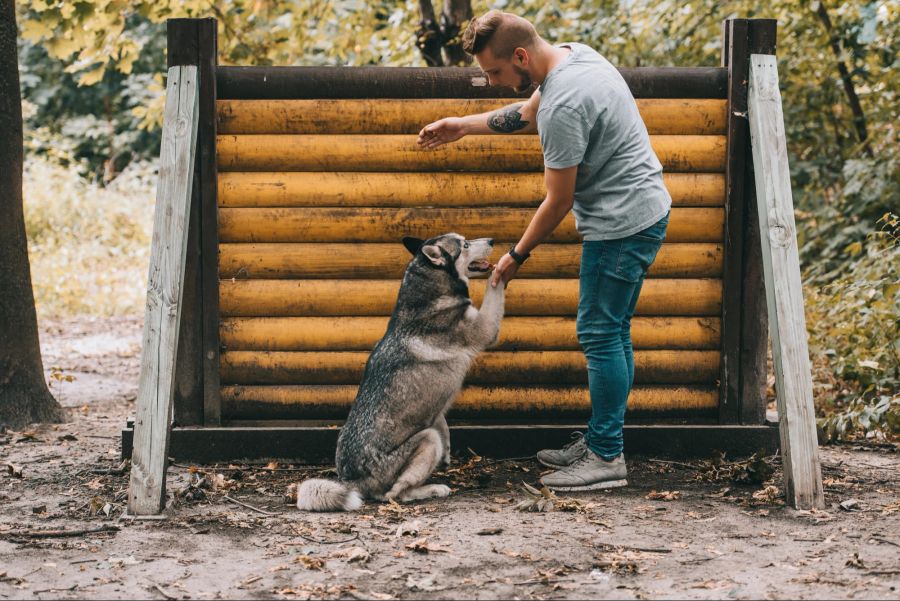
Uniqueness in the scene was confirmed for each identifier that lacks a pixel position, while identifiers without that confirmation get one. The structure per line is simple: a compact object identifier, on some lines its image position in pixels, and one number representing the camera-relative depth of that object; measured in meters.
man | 4.29
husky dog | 4.66
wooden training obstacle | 5.39
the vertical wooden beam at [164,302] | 4.42
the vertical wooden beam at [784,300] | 4.41
